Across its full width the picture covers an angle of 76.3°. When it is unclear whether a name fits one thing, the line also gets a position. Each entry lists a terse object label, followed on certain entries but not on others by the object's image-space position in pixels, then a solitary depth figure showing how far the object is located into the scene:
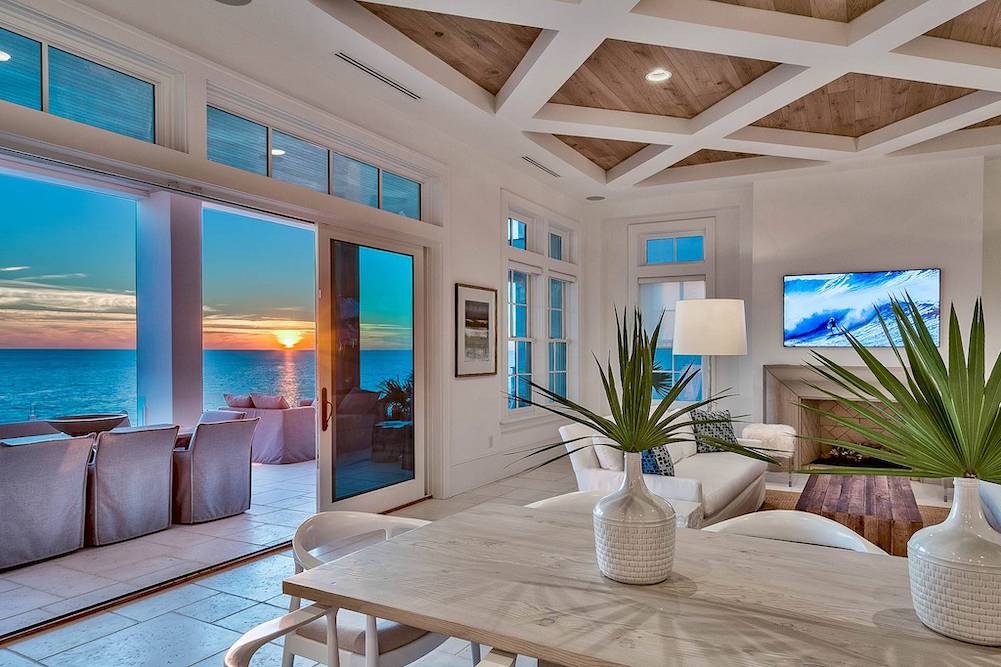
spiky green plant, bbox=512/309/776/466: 1.42
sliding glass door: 4.23
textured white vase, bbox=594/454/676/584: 1.41
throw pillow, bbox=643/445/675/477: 3.81
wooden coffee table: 3.29
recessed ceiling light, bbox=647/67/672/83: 4.38
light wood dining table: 1.11
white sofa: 3.71
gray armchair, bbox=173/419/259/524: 4.58
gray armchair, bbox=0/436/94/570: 3.63
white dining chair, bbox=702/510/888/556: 1.93
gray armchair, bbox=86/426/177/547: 4.07
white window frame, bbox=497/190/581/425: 6.41
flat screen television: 6.03
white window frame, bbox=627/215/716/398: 7.41
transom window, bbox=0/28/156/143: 2.70
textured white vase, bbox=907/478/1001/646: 1.08
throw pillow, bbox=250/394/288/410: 7.37
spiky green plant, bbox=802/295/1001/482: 1.08
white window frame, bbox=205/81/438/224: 3.54
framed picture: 5.48
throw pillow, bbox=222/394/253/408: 7.54
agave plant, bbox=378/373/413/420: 4.80
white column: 6.22
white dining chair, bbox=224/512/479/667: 1.33
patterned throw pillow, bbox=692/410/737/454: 4.87
